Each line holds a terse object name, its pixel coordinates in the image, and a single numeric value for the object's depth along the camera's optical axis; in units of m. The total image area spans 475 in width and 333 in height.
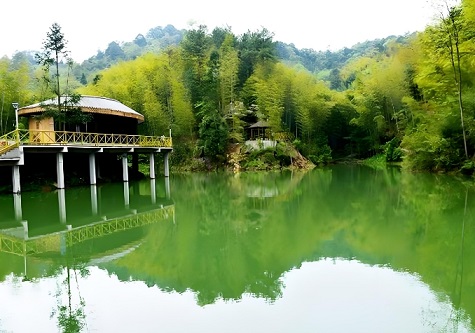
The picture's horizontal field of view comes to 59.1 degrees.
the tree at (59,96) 18.73
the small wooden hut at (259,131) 32.92
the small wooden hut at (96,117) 19.36
